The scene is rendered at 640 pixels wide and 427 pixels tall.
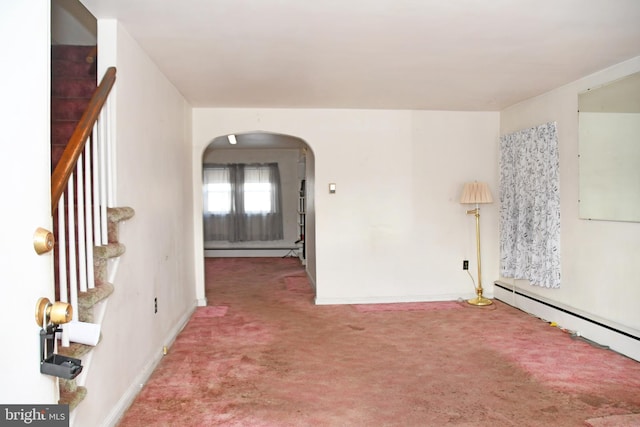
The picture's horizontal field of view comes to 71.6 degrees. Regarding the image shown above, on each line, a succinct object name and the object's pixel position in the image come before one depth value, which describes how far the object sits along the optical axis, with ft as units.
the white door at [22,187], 2.68
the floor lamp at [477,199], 16.84
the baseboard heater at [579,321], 11.37
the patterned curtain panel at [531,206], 14.33
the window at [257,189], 32.94
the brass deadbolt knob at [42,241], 2.92
